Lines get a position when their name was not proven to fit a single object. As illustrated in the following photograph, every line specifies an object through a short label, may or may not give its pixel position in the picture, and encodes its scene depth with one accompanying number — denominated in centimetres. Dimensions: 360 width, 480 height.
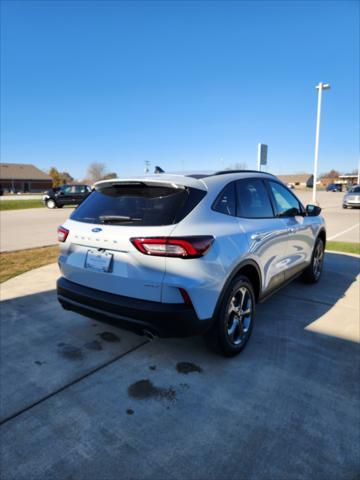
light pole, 1905
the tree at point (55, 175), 8641
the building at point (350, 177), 10381
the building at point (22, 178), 7400
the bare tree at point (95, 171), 11250
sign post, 1057
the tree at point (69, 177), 11780
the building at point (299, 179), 12201
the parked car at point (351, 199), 2342
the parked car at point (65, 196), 2512
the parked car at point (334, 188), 6874
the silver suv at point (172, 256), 260
